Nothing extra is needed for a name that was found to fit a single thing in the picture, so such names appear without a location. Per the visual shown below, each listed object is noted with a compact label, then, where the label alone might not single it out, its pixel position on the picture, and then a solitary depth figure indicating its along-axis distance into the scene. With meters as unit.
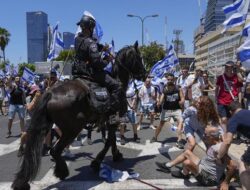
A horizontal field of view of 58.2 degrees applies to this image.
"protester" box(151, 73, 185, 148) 5.80
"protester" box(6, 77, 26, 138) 6.69
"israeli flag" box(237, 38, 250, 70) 4.43
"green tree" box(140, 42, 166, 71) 32.22
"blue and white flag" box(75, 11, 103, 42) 6.44
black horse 3.28
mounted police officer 3.80
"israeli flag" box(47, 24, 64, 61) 8.07
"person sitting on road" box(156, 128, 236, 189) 3.22
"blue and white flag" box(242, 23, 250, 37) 4.65
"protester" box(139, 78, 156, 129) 7.78
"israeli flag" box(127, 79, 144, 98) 7.25
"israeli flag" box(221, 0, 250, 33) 5.09
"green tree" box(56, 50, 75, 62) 36.99
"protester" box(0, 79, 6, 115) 11.97
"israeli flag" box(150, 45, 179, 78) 9.36
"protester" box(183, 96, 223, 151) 3.61
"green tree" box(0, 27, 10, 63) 41.39
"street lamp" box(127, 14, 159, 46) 24.29
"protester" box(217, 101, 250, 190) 2.77
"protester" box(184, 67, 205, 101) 6.59
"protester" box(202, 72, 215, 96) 6.79
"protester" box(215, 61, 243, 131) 5.14
